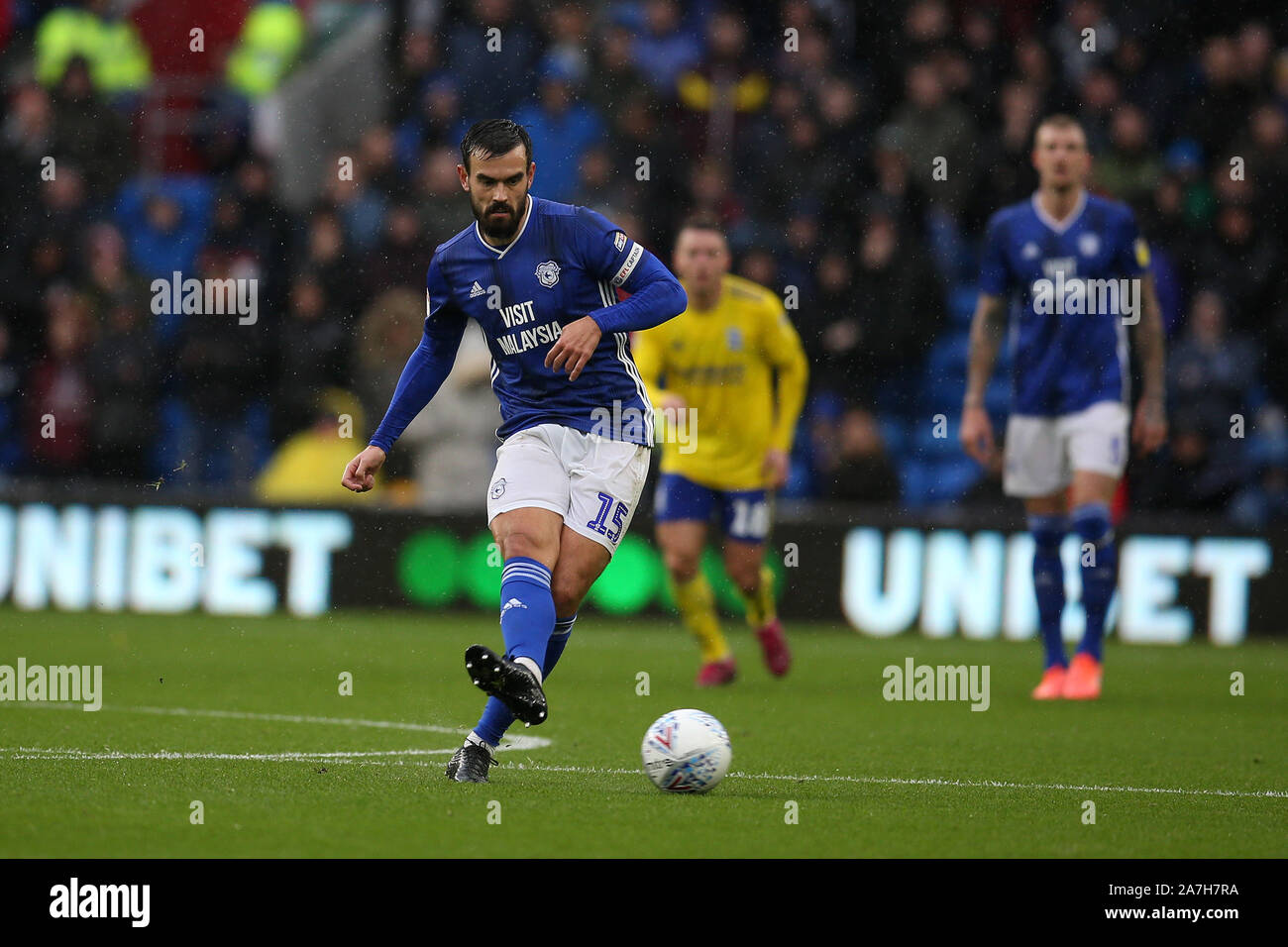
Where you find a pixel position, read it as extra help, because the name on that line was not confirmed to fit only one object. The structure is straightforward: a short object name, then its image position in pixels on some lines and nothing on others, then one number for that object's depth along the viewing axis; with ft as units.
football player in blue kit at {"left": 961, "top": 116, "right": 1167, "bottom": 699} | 33.63
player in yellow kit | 36.17
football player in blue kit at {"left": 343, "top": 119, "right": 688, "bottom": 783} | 21.88
